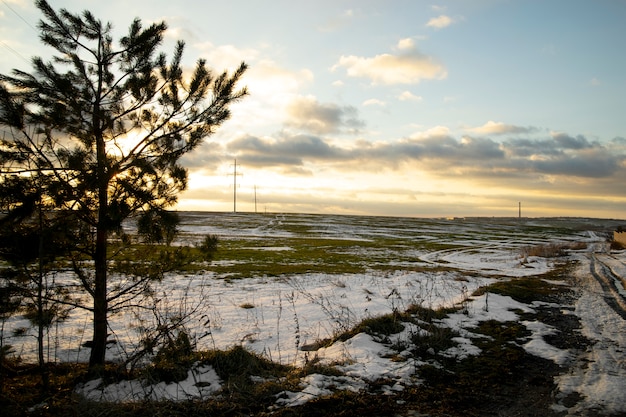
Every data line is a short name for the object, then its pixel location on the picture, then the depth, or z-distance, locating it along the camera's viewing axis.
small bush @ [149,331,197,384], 7.54
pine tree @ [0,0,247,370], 6.91
